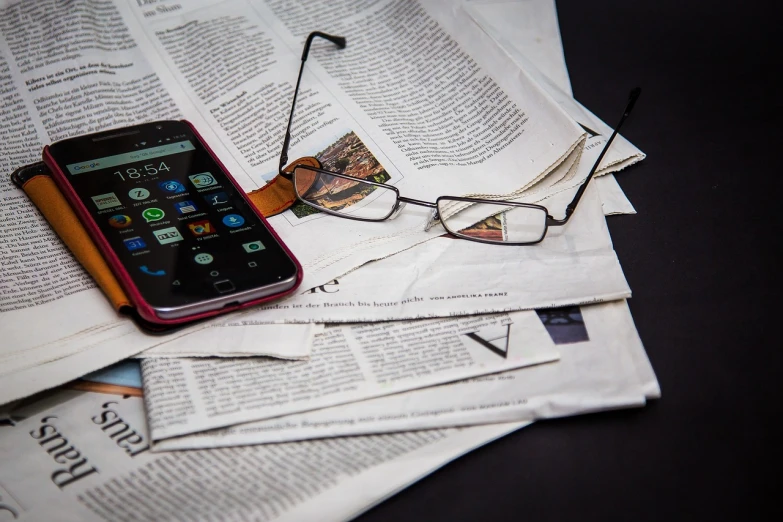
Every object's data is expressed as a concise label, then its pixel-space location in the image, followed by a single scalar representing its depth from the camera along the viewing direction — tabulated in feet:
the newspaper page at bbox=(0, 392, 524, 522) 1.68
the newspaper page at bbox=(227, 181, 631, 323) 2.08
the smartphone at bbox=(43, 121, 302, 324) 1.99
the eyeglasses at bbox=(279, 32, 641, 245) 2.35
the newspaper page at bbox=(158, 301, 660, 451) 1.81
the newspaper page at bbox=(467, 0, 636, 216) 3.09
